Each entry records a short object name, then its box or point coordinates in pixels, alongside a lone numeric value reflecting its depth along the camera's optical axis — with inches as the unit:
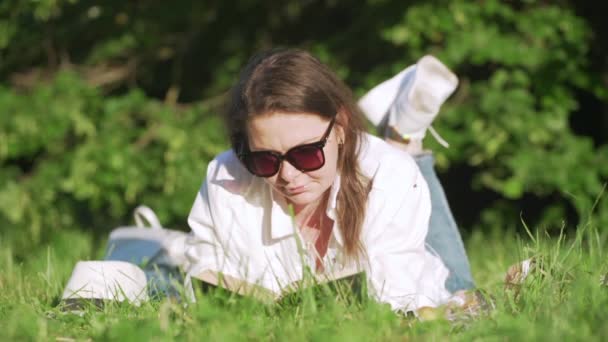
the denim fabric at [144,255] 137.3
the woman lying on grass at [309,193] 96.6
